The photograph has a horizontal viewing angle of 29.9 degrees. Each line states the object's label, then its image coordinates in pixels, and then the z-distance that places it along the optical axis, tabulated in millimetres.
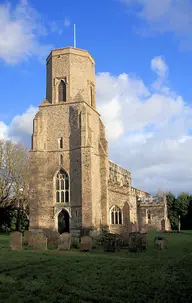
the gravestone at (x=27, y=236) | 22016
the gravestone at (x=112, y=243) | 19203
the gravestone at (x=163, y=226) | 45388
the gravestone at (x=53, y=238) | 21616
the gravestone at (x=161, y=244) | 18891
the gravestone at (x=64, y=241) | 19609
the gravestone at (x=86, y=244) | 18938
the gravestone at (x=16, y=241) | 18469
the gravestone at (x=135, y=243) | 18934
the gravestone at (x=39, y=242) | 18906
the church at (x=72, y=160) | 31922
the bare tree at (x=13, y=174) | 40156
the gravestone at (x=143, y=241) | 19484
